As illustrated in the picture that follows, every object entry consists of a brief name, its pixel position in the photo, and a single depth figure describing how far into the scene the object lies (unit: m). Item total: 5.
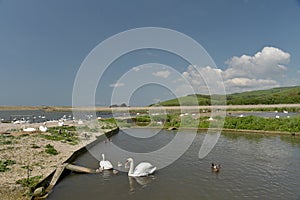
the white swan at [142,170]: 12.68
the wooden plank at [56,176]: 10.81
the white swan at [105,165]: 13.83
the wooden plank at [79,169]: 12.93
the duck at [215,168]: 13.54
